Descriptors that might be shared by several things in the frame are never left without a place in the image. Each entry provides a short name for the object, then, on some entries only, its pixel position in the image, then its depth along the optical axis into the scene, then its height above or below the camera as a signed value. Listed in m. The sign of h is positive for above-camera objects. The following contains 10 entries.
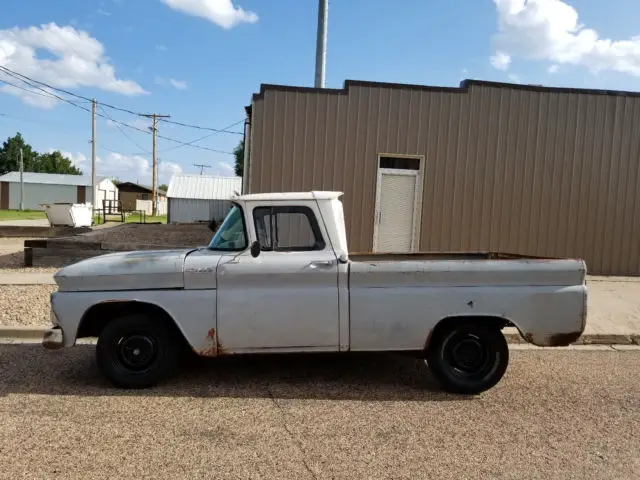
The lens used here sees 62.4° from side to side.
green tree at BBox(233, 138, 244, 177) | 57.14 +5.29
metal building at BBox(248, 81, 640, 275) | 10.89 +1.23
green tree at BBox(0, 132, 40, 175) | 88.56 +7.18
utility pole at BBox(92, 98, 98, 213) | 39.81 +4.53
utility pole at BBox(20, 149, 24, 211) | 61.41 +1.04
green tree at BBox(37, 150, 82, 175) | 99.06 +6.84
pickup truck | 4.61 -0.80
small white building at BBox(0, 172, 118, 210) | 68.44 +1.09
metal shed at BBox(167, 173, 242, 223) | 38.31 +0.23
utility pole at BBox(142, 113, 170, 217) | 53.81 +4.27
